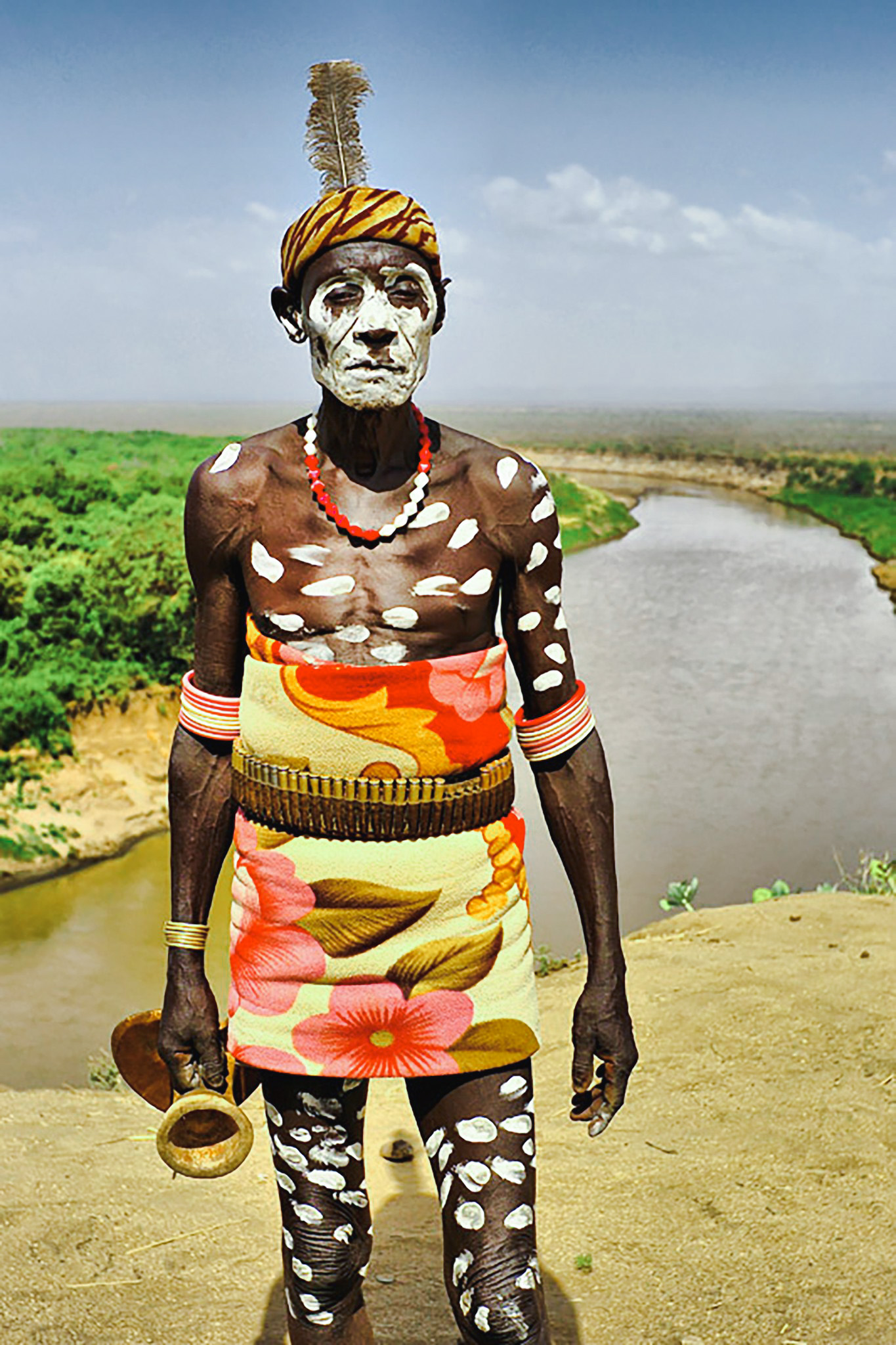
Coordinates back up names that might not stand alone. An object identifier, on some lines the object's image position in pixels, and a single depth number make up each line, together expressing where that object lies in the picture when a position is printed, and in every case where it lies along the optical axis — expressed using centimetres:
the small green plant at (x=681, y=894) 733
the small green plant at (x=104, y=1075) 602
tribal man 210
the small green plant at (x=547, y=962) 682
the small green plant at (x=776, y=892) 745
